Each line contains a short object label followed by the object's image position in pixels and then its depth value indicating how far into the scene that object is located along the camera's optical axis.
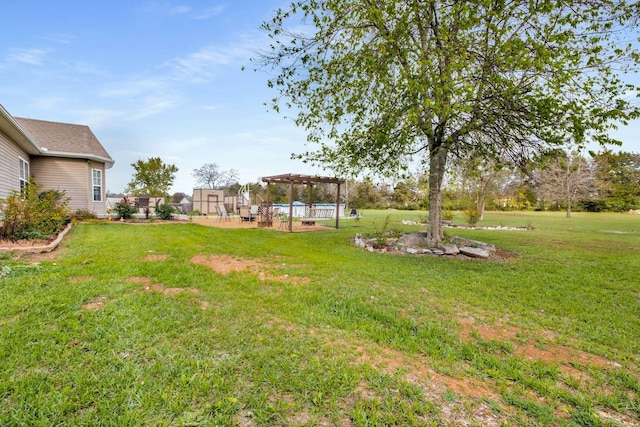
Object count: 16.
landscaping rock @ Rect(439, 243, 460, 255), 7.27
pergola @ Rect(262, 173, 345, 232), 11.88
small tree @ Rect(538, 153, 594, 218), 26.12
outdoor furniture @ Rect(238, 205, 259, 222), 15.70
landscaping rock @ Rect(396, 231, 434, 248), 7.87
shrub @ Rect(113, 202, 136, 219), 14.17
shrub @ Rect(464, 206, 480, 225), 14.66
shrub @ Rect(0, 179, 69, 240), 6.66
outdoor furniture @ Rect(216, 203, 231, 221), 15.77
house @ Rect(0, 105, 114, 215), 11.85
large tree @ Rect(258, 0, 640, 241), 5.25
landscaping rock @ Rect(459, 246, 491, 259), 7.00
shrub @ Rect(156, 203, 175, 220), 15.44
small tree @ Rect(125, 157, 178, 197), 27.92
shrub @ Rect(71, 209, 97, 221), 12.55
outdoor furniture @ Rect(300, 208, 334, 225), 13.88
